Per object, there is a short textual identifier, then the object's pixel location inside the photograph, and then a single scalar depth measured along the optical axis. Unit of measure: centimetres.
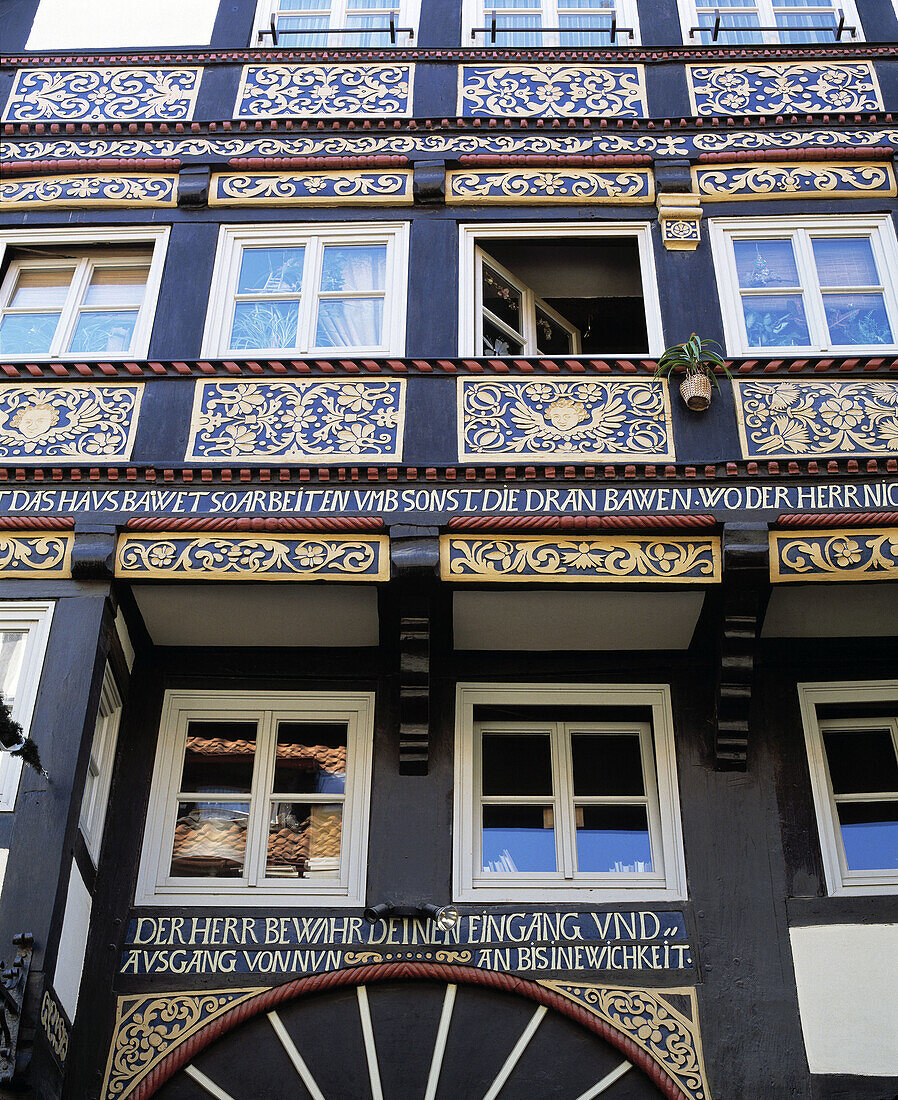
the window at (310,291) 1098
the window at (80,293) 1117
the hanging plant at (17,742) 782
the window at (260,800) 952
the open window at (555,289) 1135
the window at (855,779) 958
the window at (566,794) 955
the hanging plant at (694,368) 1020
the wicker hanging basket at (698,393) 1017
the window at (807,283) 1092
